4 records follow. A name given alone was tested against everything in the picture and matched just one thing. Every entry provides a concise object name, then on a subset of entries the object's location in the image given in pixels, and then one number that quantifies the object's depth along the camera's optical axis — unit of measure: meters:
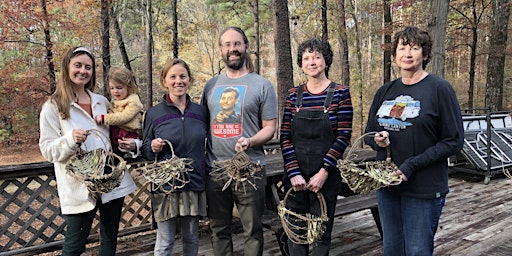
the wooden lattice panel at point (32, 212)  2.86
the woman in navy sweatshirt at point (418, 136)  1.82
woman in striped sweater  2.12
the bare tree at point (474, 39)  12.34
